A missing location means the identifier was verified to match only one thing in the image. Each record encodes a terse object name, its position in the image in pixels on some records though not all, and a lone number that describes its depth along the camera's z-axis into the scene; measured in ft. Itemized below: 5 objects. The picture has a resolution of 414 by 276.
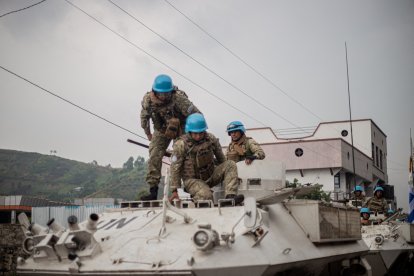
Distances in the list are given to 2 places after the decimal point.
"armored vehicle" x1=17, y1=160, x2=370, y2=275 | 23.31
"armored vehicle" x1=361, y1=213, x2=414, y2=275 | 51.72
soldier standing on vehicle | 36.40
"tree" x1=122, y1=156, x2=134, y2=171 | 298.19
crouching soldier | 32.30
